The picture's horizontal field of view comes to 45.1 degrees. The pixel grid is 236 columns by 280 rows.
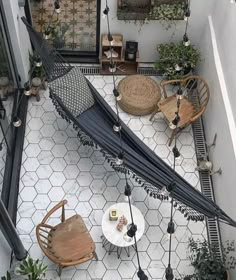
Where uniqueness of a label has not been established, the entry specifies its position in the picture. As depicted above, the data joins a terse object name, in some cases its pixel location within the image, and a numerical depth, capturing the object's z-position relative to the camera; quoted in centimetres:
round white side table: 309
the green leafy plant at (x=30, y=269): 292
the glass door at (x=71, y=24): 380
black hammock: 298
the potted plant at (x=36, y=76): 380
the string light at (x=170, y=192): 221
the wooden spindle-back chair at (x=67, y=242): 296
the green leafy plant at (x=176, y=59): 379
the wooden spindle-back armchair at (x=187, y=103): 364
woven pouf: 377
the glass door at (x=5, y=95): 330
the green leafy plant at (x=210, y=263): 297
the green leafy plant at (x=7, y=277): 274
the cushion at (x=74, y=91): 339
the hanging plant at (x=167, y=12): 357
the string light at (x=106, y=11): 340
